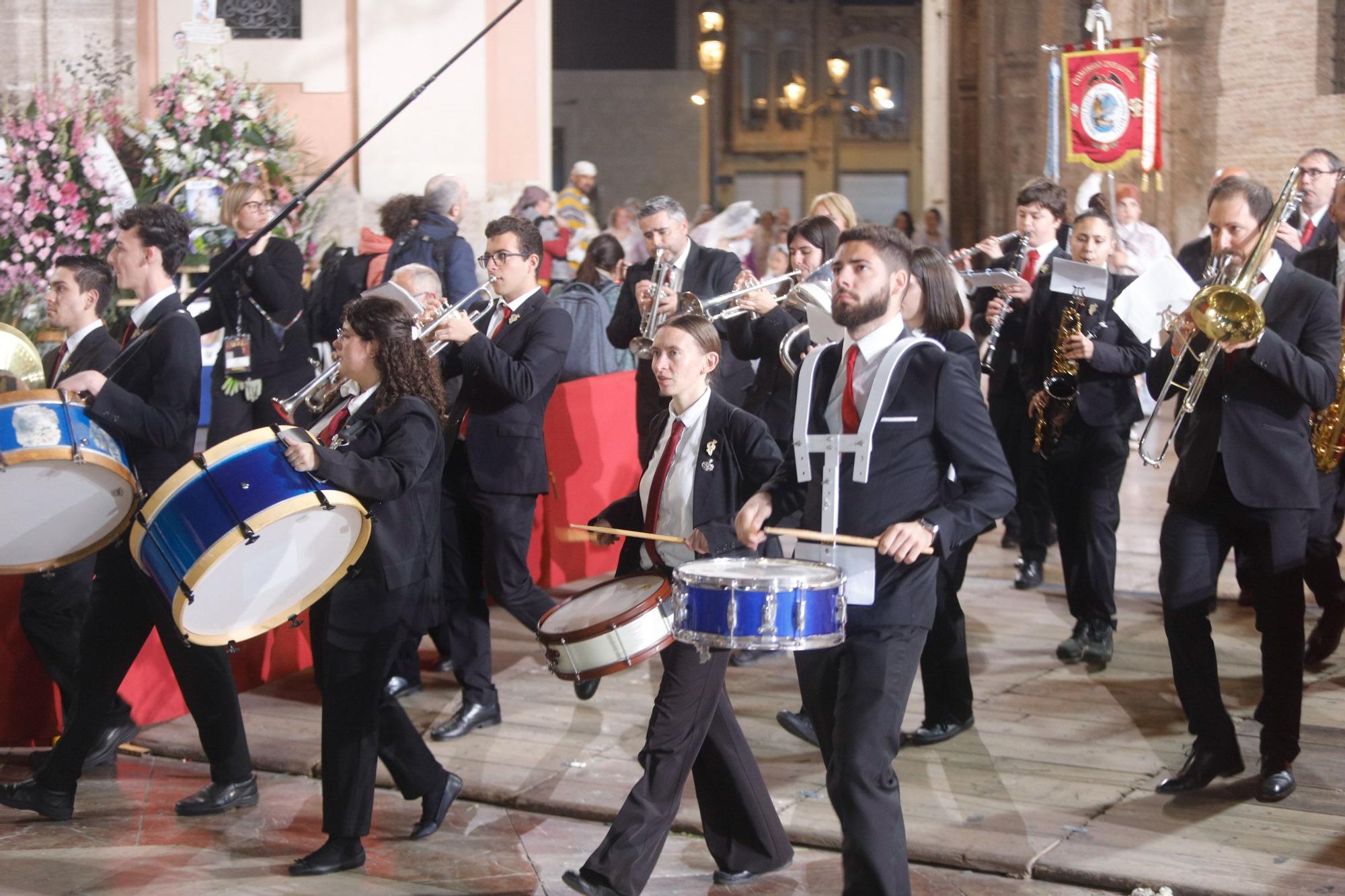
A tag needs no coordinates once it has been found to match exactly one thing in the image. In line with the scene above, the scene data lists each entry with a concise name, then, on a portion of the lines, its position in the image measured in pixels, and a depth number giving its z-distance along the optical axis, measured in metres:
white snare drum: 3.89
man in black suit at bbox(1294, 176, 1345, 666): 5.53
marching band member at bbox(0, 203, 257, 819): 4.73
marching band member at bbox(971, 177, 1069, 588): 6.50
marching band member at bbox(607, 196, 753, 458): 6.14
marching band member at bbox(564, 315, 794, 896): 4.02
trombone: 4.31
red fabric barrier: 6.18
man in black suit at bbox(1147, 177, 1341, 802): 4.53
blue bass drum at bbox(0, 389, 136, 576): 4.34
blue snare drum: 3.37
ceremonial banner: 9.57
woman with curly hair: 4.30
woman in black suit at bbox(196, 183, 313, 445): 6.71
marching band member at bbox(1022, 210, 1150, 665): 5.95
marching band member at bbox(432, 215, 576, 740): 5.50
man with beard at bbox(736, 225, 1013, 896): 3.50
